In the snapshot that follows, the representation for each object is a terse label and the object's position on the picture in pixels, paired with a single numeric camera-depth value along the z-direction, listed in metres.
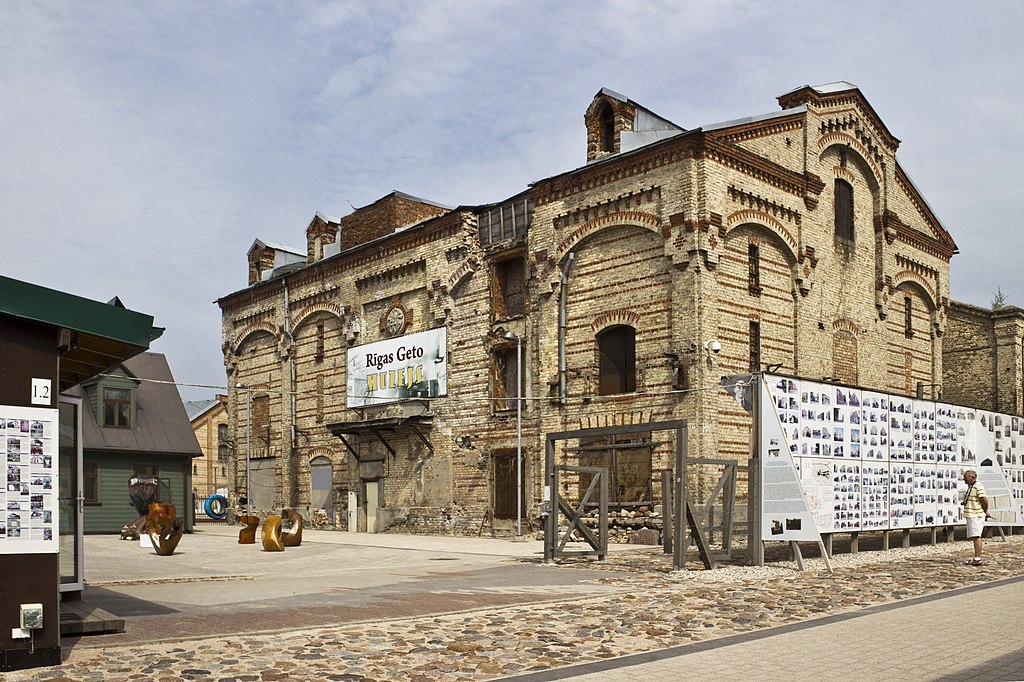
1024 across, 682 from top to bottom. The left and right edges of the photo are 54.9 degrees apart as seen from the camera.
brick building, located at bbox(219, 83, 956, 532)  23.47
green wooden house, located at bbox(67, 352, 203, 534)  31.05
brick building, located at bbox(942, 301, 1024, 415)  33.72
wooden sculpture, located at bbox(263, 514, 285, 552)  22.12
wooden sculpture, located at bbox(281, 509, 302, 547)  23.42
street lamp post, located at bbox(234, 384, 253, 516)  38.41
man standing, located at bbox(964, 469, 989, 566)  16.84
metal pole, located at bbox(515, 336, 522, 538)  26.19
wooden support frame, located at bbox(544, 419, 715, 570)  15.33
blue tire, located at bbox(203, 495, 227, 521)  44.16
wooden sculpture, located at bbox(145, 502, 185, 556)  21.12
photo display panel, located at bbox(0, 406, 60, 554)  7.57
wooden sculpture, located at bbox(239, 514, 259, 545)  24.98
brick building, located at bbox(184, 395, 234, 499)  62.81
